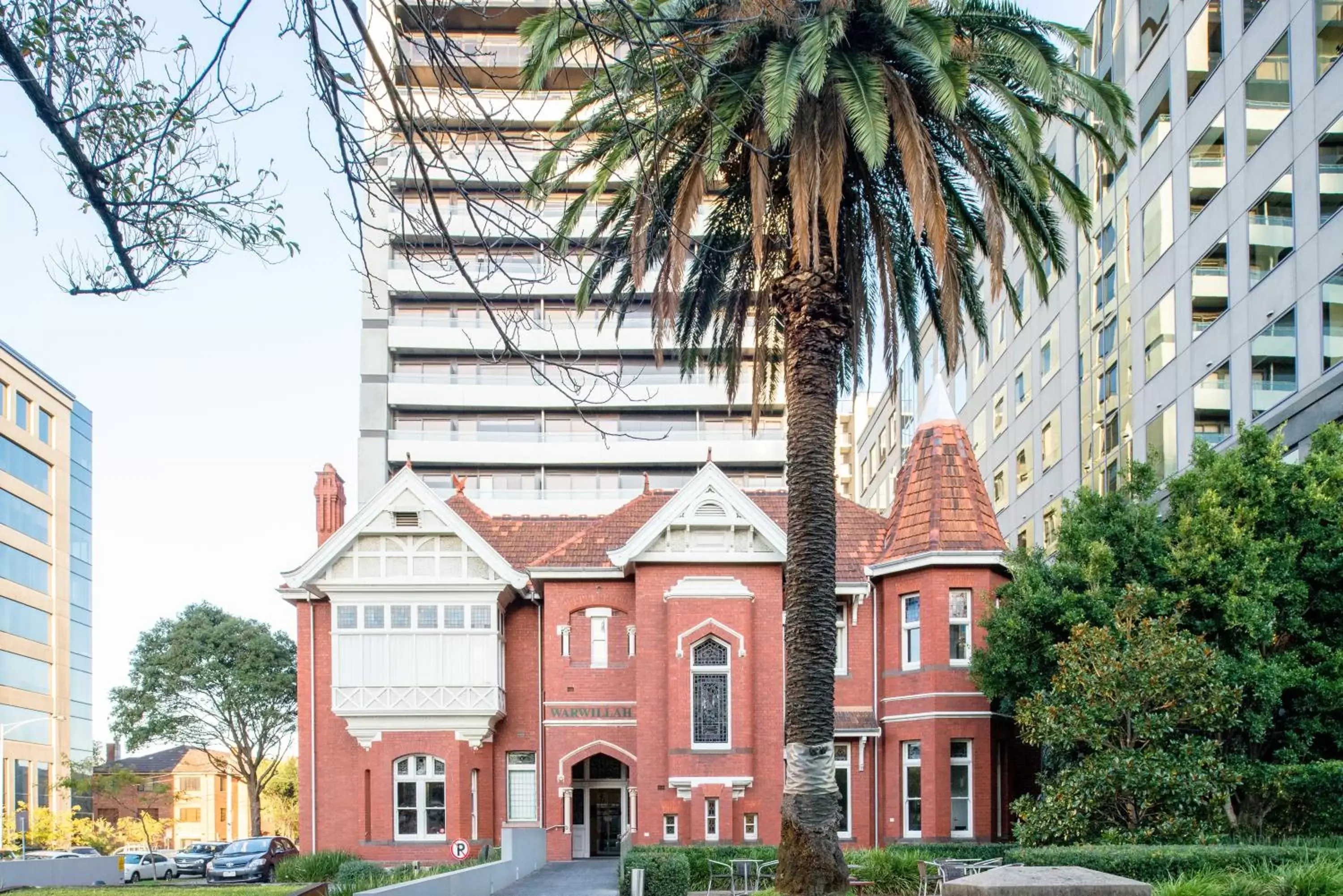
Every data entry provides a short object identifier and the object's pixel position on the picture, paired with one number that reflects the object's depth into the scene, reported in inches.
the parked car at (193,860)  1649.9
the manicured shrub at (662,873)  955.3
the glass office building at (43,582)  2726.4
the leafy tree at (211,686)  2102.6
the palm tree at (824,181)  673.0
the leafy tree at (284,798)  3282.5
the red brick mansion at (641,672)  1207.6
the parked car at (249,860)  1396.4
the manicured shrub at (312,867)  1187.3
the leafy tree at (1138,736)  866.1
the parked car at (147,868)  1582.2
